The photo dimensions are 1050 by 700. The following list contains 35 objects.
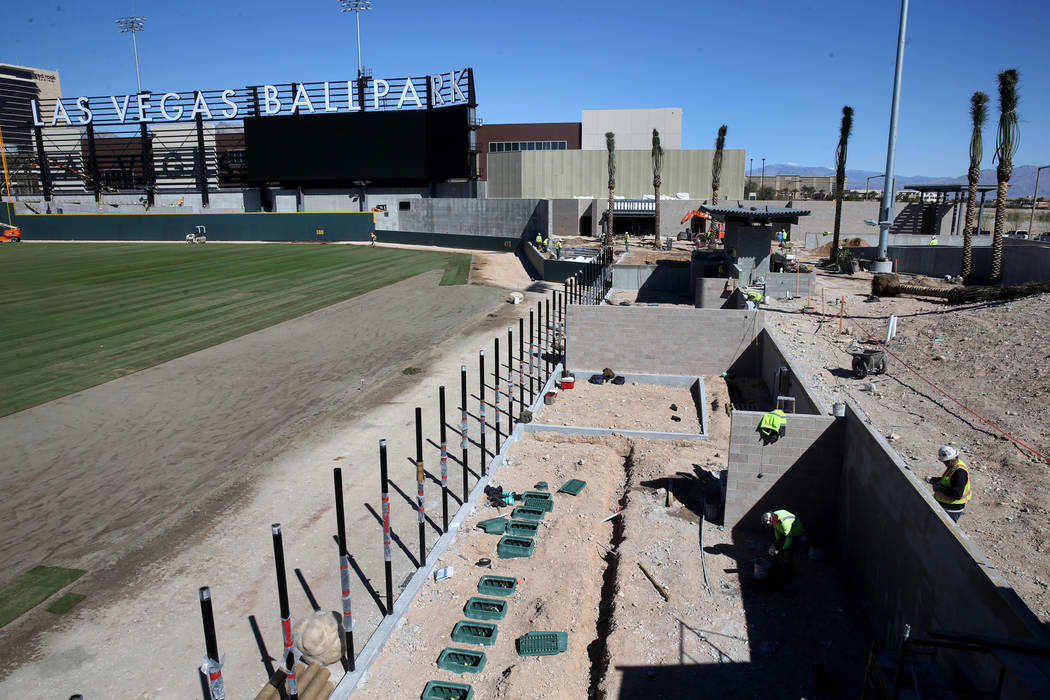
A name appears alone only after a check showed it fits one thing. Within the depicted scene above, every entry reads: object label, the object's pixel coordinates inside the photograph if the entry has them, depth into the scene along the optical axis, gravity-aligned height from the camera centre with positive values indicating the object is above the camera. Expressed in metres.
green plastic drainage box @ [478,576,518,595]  10.12 -5.57
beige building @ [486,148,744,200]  68.88 +3.29
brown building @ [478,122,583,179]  89.56 +9.14
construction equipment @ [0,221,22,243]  68.62 -2.39
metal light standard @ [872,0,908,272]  33.66 +1.20
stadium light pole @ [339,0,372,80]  79.37 +23.83
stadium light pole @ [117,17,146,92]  91.94 +24.99
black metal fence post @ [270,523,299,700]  7.10 -4.41
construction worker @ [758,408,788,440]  11.81 -3.75
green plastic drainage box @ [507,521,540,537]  11.84 -5.53
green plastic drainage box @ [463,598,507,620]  9.55 -5.59
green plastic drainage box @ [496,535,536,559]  11.09 -5.52
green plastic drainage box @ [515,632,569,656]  8.86 -5.64
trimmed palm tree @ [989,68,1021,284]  31.03 +3.32
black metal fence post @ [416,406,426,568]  10.30 -4.56
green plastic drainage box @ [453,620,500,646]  9.00 -5.59
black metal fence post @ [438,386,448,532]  11.62 -4.87
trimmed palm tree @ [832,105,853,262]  47.28 +3.51
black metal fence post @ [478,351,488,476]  13.55 -4.31
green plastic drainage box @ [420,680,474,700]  8.00 -5.61
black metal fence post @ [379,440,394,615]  9.15 -4.27
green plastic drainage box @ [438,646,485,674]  8.47 -5.60
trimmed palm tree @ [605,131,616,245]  55.39 +3.18
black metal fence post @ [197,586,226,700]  6.07 -3.98
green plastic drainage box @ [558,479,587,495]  13.55 -5.54
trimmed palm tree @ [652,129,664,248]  56.97 +3.71
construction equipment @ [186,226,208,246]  65.25 -2.50
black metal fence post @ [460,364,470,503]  12.78 -4.15
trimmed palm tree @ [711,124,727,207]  58.81 +3.60
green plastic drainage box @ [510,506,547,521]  12.43 -5.54
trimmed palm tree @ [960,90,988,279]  33.56 +2.24
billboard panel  64.56 +5.97
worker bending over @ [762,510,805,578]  10.39 -5.01
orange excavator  45.93 -1.56
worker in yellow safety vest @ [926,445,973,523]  9.88 -4.06
